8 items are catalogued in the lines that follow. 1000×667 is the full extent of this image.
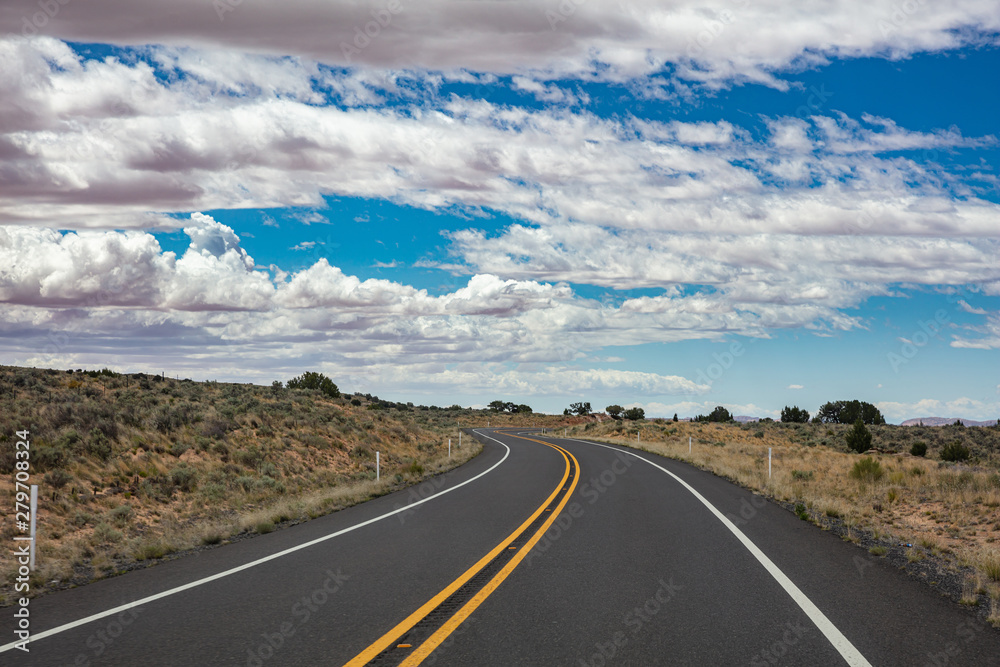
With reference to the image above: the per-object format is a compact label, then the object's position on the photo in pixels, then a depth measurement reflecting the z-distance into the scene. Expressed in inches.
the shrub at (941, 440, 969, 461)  1480.1
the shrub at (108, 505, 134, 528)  679.1
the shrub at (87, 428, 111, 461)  813.9
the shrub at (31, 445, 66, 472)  732.7
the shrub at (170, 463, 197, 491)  838.5
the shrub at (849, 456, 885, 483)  889.6
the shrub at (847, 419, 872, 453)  1772.9
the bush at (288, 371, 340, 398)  2390.4
